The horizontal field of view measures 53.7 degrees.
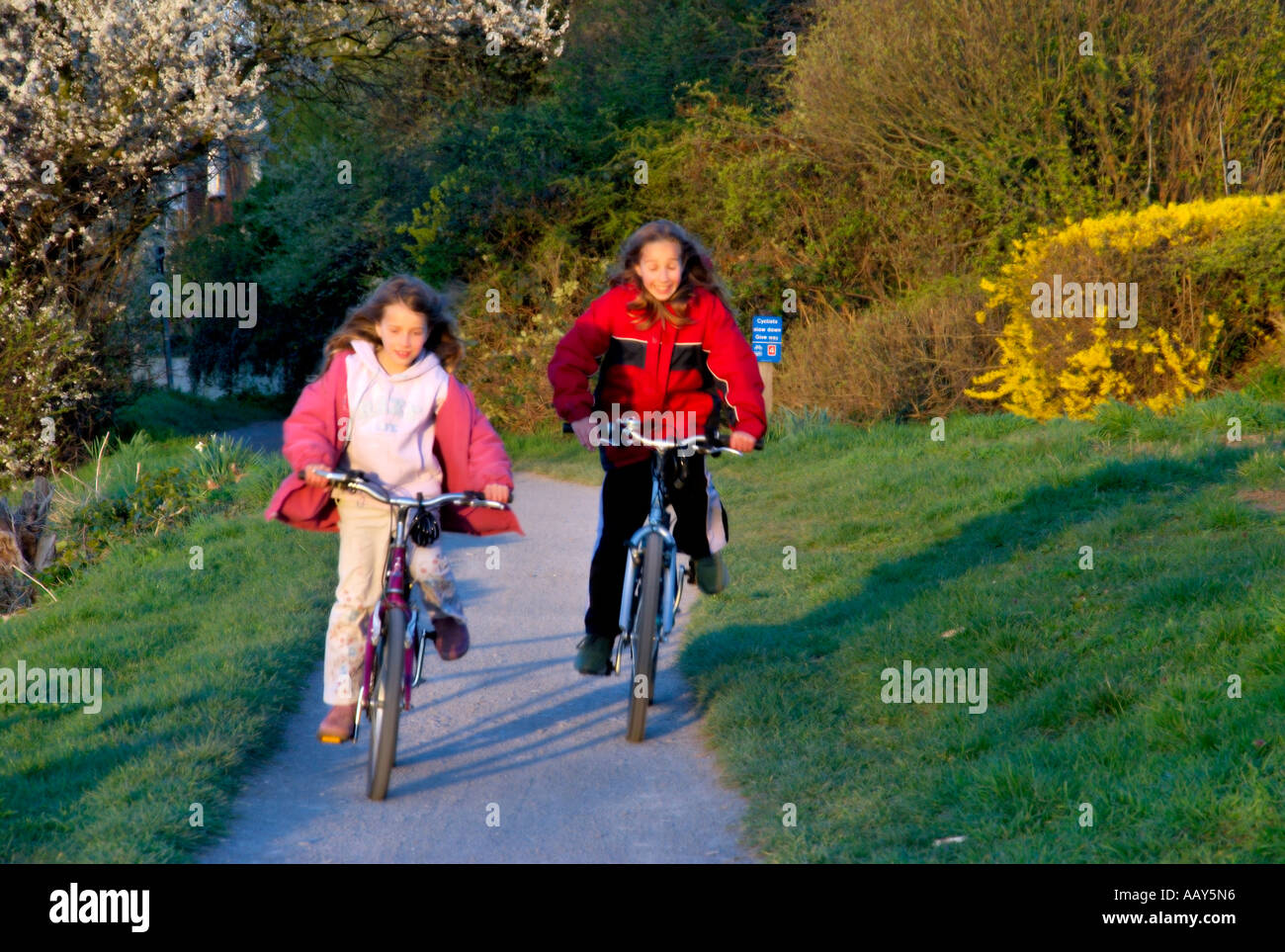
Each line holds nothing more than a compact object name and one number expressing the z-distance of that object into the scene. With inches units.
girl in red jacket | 209.2
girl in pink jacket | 182.7
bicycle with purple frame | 172.4
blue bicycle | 200.4
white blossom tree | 567.8
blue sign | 546.6
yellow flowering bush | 421.1
